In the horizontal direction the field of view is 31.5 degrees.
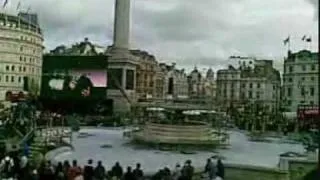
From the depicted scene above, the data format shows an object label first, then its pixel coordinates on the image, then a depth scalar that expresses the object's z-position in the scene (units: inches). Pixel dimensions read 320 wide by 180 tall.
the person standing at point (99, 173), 657.0
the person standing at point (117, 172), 664.4
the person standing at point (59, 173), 617.6
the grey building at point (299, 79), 3951.8
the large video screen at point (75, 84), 2389.3
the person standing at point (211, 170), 714.6
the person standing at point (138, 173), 639.1
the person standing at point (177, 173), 662.3
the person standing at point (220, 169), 710.5
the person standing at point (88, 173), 649.0
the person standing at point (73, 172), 618.5
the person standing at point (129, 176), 634.2
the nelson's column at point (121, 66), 2492.6
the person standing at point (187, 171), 667.4
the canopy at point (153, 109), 2231.9
